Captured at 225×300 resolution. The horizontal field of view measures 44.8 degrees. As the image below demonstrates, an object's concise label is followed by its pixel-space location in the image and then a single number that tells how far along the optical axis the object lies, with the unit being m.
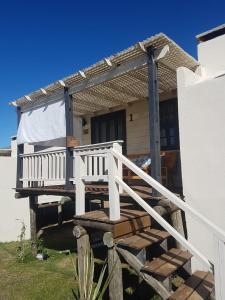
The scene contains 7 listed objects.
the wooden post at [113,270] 4.26
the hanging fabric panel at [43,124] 7.68
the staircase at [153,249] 3.79
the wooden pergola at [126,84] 5.50
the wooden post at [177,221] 5.24
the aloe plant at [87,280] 4.11
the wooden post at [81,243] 4.92
